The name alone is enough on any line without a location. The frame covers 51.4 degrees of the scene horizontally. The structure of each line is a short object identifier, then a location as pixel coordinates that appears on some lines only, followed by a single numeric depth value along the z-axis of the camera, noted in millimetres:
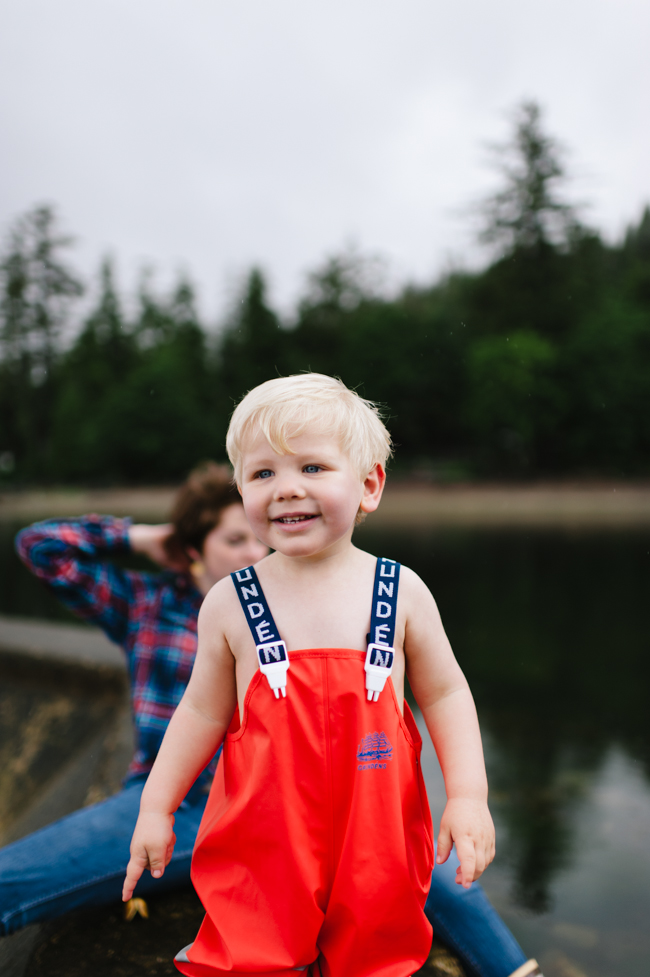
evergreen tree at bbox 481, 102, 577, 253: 29234
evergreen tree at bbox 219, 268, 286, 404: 35438
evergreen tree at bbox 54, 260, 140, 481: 27891
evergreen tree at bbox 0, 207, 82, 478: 30281
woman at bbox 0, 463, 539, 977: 1523
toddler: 1060
